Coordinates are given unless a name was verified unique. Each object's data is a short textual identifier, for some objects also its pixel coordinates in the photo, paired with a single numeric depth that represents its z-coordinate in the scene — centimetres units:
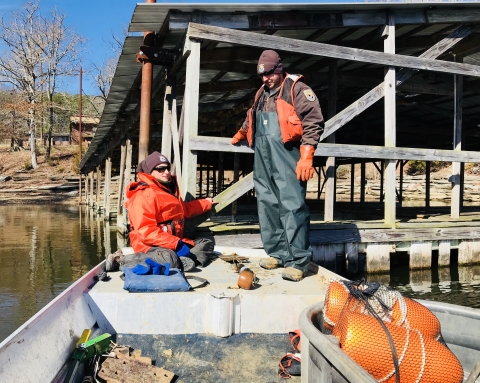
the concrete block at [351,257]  788
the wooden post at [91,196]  2614
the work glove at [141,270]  366
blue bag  337
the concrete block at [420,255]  839
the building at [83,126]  5266
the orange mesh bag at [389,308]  253
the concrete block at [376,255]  809
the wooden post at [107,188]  1878
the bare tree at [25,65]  4219
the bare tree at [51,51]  4344
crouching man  420
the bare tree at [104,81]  4684
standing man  402
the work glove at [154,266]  373
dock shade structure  617
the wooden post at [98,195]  2308
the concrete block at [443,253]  867
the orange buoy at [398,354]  219
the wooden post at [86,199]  3015
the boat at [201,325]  274
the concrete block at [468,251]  880
